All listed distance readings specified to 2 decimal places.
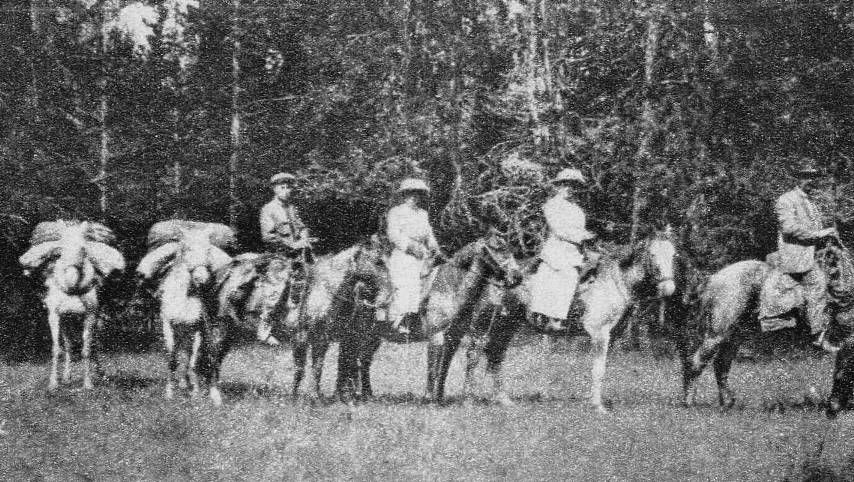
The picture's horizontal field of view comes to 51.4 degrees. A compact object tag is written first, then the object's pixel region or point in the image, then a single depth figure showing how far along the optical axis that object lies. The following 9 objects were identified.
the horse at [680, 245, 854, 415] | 11.03
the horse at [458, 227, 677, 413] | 10.80
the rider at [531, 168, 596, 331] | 10.67
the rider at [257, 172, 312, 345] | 11.01
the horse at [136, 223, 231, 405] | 10.91
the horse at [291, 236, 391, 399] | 10.79
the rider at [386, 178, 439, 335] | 10.70
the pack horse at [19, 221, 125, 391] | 11.72
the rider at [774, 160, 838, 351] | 10.23
